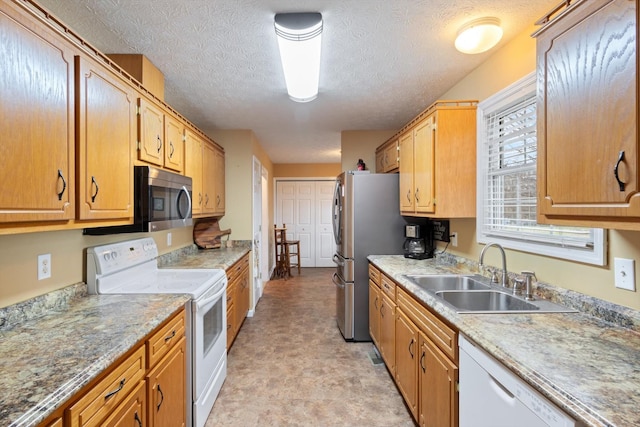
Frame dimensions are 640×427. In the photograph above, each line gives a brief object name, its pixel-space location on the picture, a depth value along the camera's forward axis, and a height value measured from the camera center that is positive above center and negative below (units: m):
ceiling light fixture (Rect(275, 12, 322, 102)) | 1.65 +1.01
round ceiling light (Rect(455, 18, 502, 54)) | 1.69 +1.03
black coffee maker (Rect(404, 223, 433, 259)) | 2.81 -0.29
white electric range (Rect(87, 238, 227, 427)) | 1.77 -0.49
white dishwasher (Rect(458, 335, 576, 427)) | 0.85 -0.63
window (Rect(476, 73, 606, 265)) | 1.56 +0.20
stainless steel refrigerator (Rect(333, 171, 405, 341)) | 3.05 -0.21
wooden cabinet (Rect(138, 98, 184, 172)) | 1.90 +0.54
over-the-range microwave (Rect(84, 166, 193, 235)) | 1.80 +0.06
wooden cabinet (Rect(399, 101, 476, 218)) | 2.26 +0.40
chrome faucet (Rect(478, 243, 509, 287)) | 1.80 -0.39
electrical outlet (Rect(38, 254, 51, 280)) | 1.44 -0.26
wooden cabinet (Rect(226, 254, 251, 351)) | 2.83 -0.89
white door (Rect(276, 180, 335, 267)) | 6.98 -0.07
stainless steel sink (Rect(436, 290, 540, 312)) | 1.74 -0.54
